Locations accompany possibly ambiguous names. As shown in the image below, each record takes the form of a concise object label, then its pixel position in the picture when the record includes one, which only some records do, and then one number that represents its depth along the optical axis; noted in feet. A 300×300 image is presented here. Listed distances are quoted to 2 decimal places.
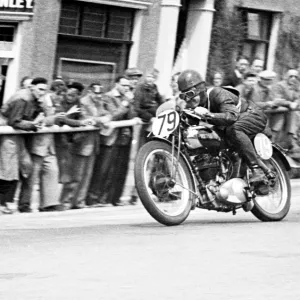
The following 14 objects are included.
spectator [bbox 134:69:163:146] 48.44
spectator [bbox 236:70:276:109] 55.98
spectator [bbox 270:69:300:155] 57.88
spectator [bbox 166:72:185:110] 57.62
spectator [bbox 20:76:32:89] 44.93
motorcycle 36.40
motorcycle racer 36.96
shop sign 65.92
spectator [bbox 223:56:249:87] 56.72
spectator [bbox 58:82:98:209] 44.96
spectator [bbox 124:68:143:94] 53.42
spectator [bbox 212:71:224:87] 59.93
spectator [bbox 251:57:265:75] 62.16
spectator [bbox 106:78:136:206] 46.68
